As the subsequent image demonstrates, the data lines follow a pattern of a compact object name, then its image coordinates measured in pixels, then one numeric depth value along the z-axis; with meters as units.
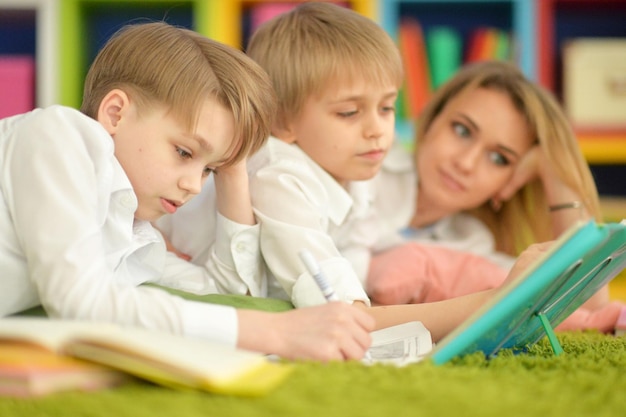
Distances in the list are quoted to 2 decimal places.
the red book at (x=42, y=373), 1.57
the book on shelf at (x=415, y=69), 2.69
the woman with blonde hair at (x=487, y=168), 2.18
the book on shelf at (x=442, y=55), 2.69
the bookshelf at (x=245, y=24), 2.66
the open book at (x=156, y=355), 1.56
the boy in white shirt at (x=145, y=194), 1.67
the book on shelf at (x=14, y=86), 2.64
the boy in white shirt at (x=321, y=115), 1.90
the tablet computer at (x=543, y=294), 1.63
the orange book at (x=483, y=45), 2.70
